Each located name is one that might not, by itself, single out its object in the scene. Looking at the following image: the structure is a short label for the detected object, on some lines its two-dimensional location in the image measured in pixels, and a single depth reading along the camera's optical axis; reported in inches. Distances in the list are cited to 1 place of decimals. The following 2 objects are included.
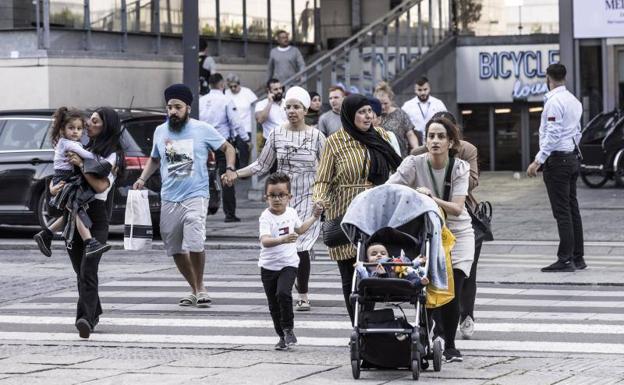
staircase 1054.4
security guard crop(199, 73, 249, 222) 855.7
